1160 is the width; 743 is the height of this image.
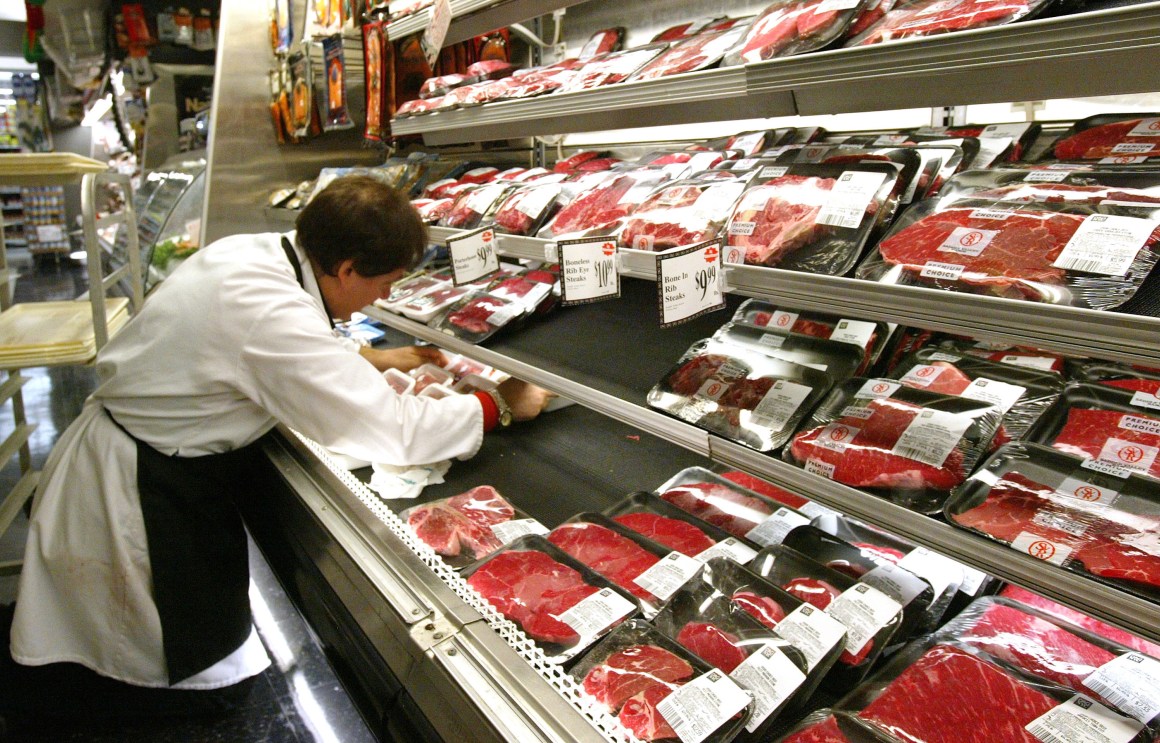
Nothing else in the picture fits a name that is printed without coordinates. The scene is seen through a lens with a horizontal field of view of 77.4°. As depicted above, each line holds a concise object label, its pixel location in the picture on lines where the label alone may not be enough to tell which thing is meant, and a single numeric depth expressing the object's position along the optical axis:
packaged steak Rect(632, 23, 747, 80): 1.59
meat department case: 0.96
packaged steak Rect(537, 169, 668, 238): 1.89
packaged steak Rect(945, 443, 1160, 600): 0.99
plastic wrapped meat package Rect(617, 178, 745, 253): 1.61
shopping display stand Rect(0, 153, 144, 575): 2.66
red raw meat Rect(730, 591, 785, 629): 1.41
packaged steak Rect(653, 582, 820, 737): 1.20
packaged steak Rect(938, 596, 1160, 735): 1.19
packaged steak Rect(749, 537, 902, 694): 1.33
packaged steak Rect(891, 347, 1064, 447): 1.40
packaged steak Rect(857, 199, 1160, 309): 1.03
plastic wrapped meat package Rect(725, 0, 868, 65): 1.31
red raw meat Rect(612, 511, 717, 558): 1.72
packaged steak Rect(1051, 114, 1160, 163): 1.38
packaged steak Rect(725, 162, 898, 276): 1.32
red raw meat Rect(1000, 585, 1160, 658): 1.35
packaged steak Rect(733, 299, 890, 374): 1.71
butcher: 1.90
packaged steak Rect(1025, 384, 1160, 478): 1.22
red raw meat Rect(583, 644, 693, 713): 1.25
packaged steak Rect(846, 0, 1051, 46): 1.09
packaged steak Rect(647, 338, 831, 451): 1.47
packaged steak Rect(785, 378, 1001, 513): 1.24
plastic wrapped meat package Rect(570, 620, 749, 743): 1.16
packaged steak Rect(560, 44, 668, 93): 1.84
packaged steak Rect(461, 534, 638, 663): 1.42
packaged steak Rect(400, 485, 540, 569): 1.79
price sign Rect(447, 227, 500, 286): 1.90
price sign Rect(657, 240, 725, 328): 1.29
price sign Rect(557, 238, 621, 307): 1.50
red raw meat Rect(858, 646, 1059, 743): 1.15
